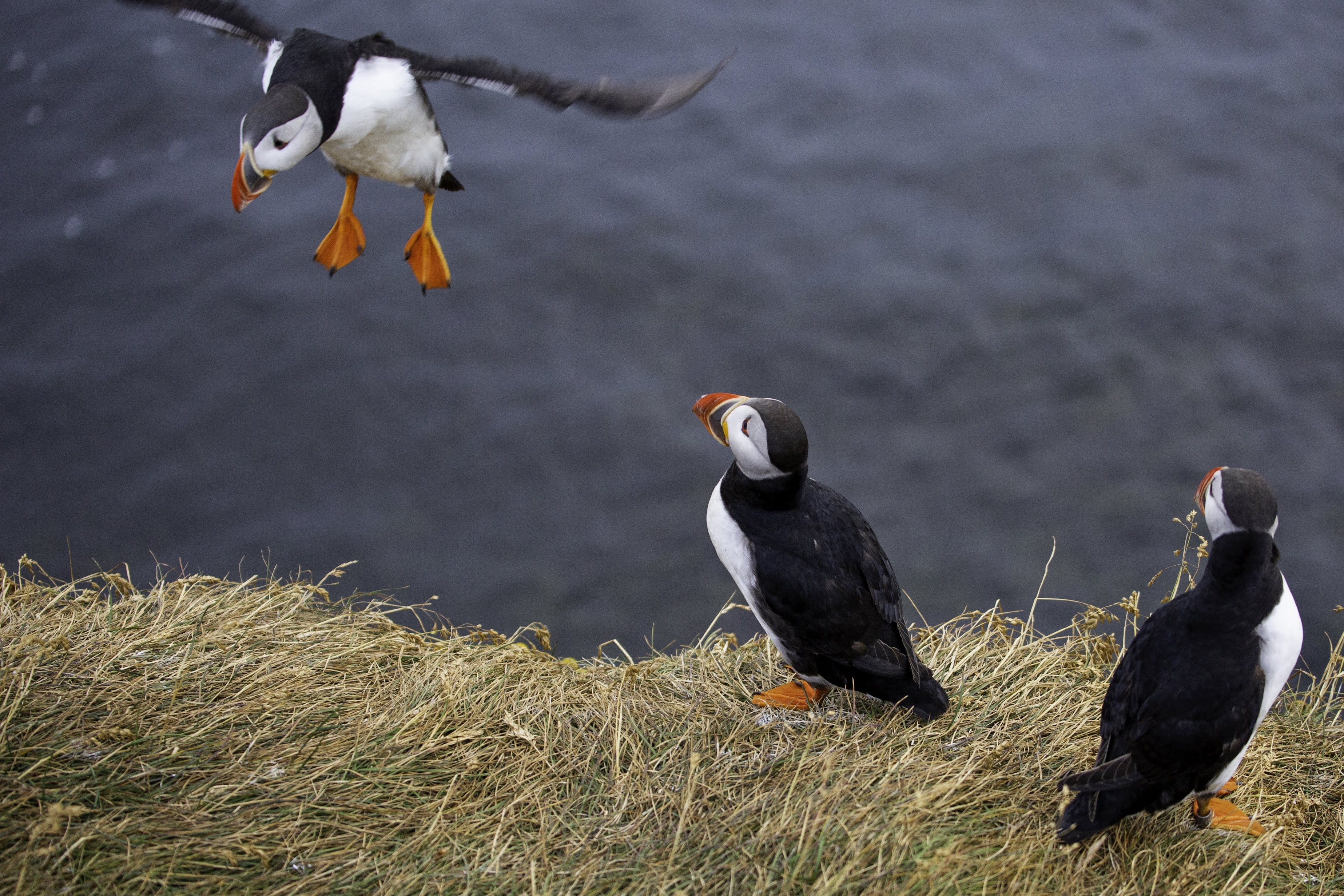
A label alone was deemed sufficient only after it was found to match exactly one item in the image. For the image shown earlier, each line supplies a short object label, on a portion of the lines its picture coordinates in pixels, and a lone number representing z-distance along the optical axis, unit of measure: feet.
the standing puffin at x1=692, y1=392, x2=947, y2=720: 21.47
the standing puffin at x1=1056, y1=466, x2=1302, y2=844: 17.69
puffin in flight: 24.68
